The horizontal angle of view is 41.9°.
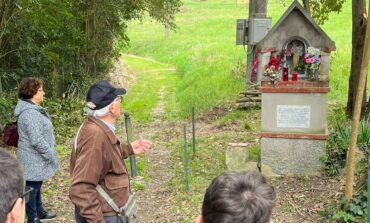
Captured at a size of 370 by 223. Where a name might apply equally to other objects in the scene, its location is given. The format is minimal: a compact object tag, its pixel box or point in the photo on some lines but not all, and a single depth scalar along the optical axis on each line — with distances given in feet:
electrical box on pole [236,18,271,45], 38.83
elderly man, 10.78
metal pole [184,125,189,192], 22.38
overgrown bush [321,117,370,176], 23.11
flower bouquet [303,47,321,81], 22.97
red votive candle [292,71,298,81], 23.13
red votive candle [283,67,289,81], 23.21
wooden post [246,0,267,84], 41.06
